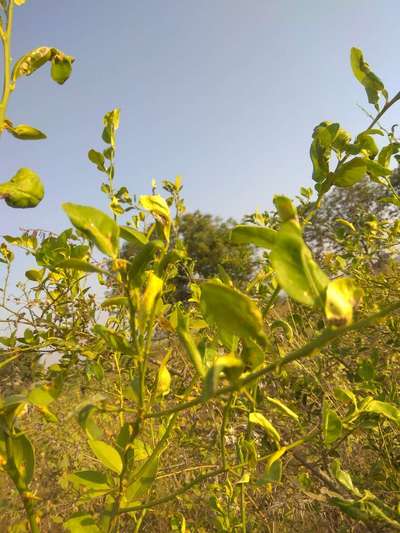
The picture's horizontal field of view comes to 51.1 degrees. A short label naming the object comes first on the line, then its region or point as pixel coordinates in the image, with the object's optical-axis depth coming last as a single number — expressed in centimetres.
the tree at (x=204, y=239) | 2052
